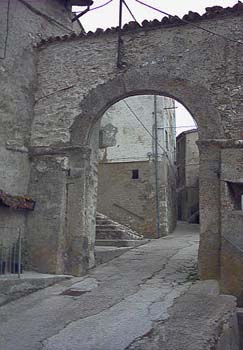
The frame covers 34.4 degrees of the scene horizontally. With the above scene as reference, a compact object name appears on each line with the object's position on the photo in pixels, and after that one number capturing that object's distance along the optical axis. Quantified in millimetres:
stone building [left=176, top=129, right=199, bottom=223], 24953
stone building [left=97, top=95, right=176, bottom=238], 17094
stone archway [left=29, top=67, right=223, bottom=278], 7945
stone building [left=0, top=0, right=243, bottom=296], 7871
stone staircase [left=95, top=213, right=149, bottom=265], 11525
